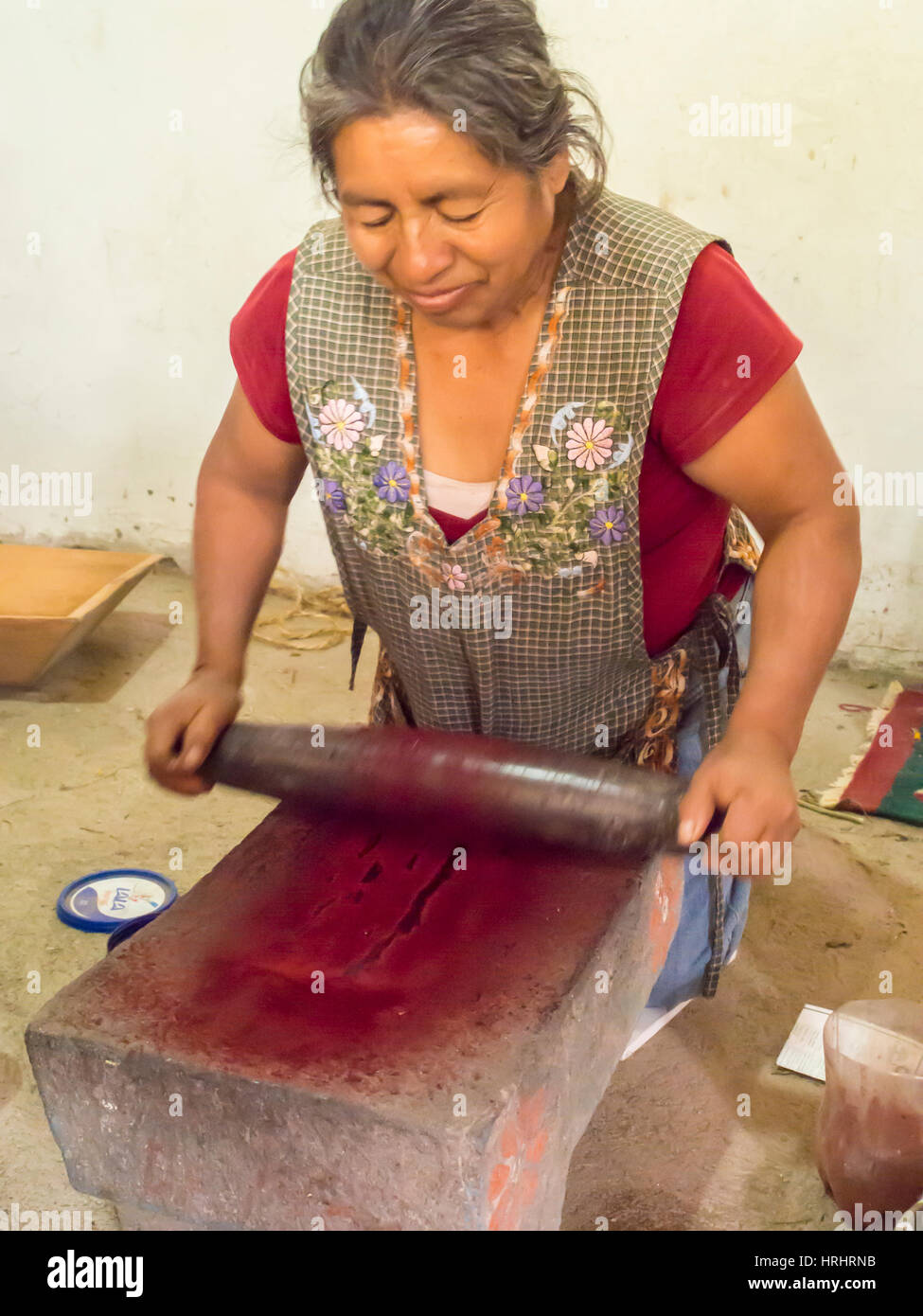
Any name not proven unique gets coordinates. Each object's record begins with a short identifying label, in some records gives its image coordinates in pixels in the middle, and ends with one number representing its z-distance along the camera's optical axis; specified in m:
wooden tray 3.34
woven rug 3.01
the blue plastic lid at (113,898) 2.52
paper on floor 2.21
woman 1.33
